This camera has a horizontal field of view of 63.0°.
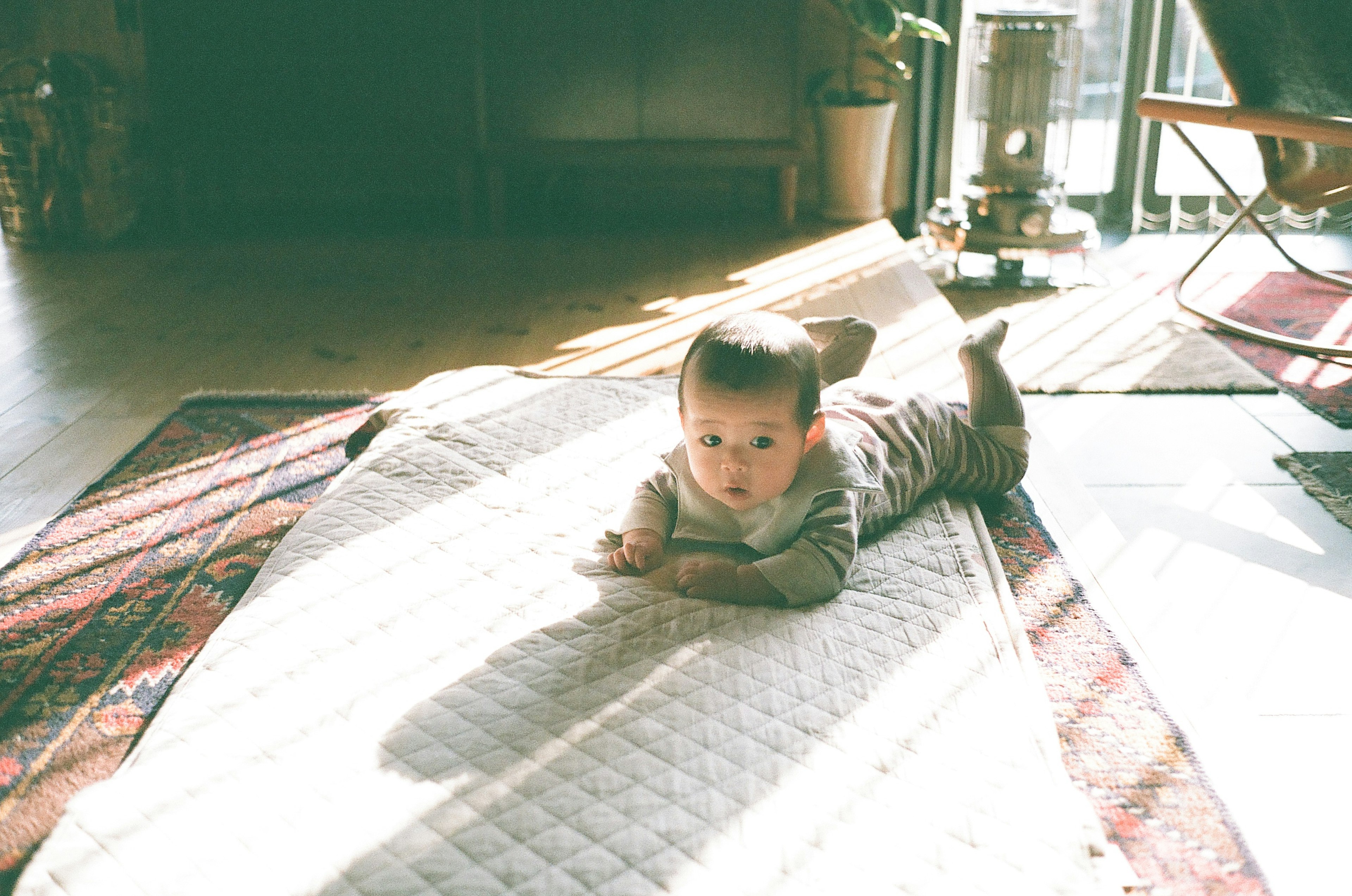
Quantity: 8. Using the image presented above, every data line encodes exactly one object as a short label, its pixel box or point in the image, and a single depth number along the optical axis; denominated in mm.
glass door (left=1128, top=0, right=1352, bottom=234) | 3926
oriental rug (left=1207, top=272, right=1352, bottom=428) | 2402
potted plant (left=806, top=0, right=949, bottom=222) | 4027
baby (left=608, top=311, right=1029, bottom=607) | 1325
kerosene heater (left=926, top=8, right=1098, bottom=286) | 3387
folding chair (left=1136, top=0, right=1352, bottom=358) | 2381
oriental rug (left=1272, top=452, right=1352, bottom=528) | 1873
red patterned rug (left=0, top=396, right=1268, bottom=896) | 1120
